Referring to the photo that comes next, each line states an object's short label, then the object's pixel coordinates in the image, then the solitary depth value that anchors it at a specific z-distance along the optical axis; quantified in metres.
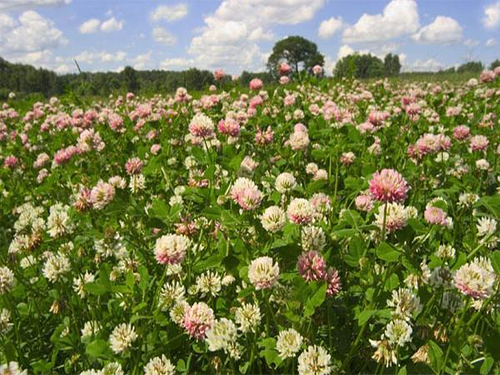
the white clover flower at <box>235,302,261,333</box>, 0.34
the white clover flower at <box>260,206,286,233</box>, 0.36
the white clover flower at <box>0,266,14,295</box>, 0.41
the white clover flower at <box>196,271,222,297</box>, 0.39
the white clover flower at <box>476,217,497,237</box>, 0.41
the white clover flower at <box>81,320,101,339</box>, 0.39
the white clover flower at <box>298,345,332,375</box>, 0.30
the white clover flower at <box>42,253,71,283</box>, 0.41
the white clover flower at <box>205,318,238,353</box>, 0.33
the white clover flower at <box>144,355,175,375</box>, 0.33
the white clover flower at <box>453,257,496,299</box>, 0.29
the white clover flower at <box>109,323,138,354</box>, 0.34
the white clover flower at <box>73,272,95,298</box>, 0.43
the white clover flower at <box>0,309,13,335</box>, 0.40
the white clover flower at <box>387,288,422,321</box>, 0.32
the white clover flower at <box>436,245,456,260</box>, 0.37
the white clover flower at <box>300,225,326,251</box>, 0.35
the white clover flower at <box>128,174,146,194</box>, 0.55
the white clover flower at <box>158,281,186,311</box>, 0.37
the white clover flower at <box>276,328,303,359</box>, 0.31
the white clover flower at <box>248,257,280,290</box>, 0.32
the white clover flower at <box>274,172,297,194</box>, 0.43
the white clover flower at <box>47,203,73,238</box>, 0.45
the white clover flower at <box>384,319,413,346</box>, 0.31
